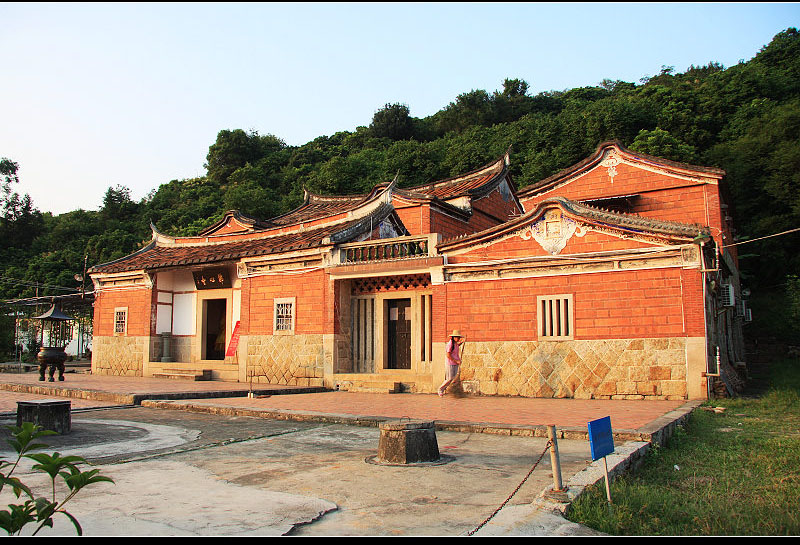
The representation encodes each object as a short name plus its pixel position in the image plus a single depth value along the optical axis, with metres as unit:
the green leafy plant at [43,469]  2.29
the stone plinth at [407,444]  5.91
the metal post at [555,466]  4.29
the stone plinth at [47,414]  7.21
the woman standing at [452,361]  12.81
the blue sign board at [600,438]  4.17
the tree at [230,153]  53.53
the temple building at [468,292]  11.85
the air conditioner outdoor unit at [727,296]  14.43
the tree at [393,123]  51.97
